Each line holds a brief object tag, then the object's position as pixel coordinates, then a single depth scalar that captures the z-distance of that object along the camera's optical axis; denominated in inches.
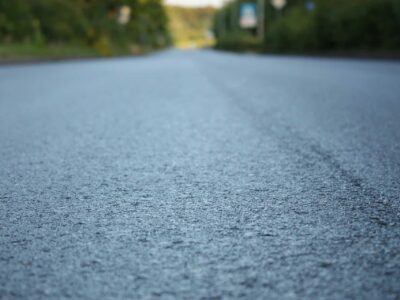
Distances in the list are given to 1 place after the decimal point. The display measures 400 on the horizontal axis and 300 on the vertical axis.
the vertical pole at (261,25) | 1689.7
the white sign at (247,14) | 2257.6
